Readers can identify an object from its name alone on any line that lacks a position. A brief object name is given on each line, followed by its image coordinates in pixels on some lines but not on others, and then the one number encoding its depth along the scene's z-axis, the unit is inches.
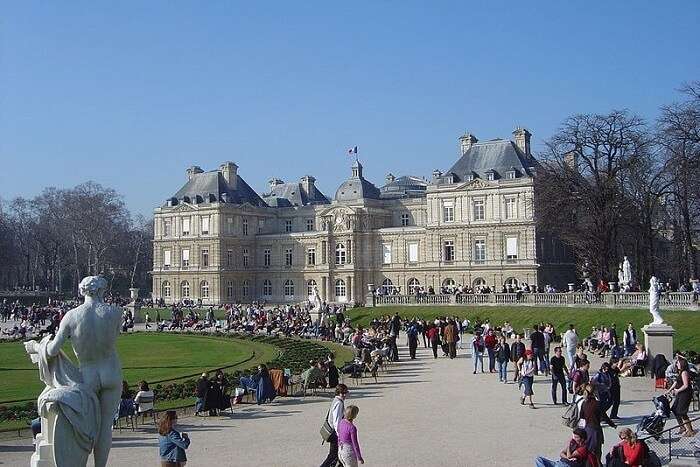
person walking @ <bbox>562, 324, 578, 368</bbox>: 895.7
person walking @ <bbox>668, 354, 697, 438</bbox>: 589.3
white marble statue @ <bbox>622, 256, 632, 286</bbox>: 1612.9
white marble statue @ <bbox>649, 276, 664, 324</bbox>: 955.3
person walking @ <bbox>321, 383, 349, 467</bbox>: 475.2
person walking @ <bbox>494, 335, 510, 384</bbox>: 916.0
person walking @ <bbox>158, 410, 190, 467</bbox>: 403.5
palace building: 2598.4
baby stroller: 550.6
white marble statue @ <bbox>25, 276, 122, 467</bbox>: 310.2
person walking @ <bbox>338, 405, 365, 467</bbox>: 437.7
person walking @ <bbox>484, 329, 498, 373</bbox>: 1017.2
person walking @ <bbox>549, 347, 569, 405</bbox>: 754.2
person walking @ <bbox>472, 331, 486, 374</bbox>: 995.9
